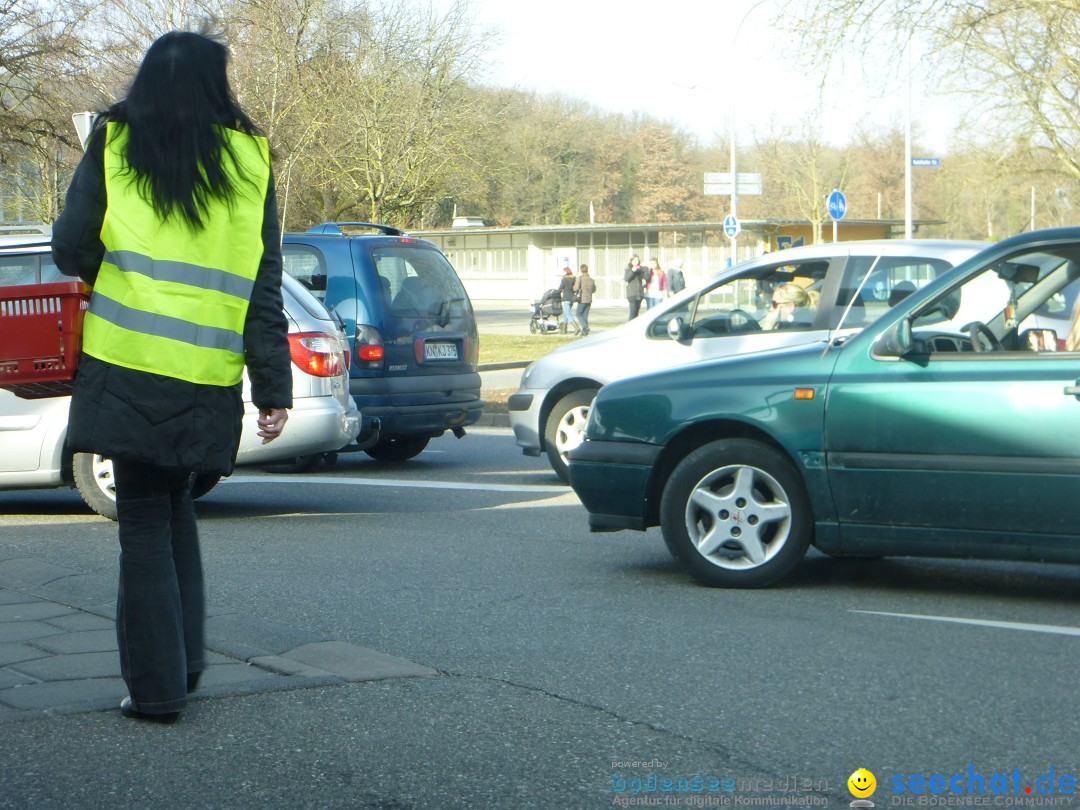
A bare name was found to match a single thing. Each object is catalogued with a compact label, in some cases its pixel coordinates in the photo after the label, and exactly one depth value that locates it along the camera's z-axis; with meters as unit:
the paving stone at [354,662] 4.73
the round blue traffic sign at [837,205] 28.12
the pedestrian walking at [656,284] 40.78
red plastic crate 4.16
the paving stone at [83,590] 6.04
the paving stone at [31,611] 5.57
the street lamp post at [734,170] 35.00
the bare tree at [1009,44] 19.67
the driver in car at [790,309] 9.97
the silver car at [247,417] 8.52
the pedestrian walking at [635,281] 35.88
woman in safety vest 3.86
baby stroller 35.25
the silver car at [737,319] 9.80
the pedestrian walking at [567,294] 34.28
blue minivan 11.24
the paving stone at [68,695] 4.21
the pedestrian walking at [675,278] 37.53
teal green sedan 5.89
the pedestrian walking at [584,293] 33.97
